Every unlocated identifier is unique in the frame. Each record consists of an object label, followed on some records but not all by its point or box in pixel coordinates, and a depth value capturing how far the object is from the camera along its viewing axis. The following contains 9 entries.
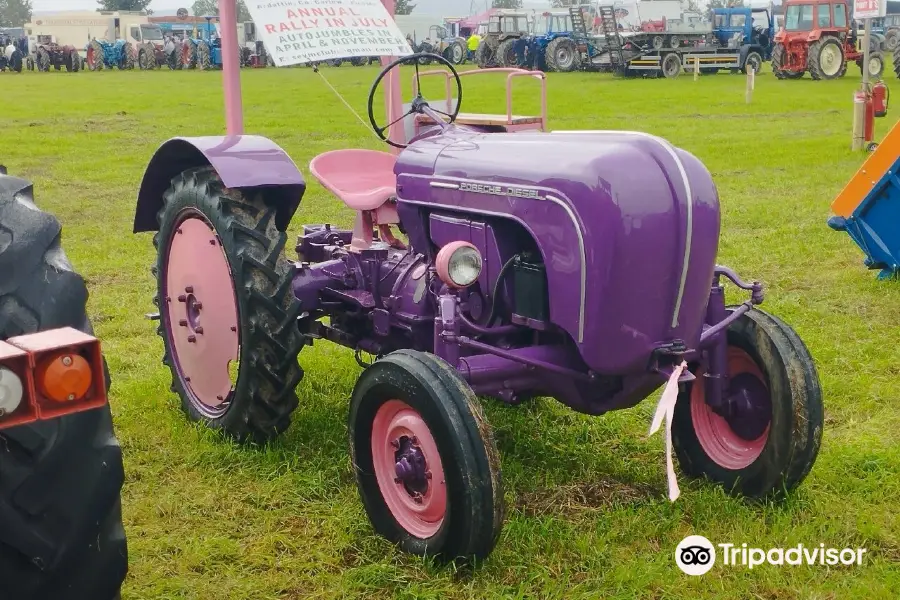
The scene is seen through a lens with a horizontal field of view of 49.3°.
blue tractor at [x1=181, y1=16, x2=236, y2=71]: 40.78
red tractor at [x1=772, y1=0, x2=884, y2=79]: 26.75
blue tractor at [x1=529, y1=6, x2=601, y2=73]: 34.62
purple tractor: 2.82
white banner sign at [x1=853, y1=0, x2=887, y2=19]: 10.75
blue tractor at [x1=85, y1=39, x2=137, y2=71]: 41.41
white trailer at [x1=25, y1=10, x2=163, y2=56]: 55.62
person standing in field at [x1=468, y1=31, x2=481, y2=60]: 37.25
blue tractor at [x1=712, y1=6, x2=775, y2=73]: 31.45
